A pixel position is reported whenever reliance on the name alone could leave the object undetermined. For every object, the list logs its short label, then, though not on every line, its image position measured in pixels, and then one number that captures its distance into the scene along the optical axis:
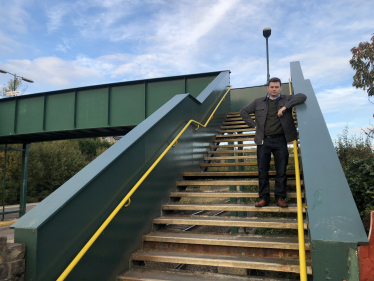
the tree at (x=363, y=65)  13.76
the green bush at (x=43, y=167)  28.20
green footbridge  2.19
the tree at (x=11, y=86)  34.48
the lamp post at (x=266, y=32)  11.45
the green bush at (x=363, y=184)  5.67
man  3.71
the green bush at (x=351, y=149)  10.01
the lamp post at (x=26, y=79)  18.51
